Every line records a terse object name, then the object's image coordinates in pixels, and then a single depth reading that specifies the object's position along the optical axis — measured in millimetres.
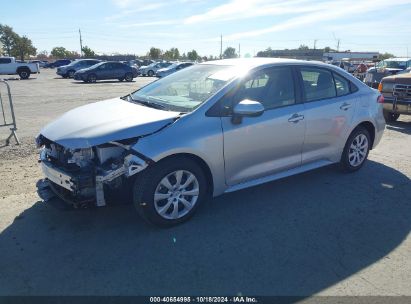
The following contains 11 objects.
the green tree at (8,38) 90500
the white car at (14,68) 30469
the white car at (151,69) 37406
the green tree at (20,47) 90625
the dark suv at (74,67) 32156
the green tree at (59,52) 108450
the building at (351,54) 63875
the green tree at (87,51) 91988
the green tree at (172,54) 115919
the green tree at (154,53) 108375
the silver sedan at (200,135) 3549
